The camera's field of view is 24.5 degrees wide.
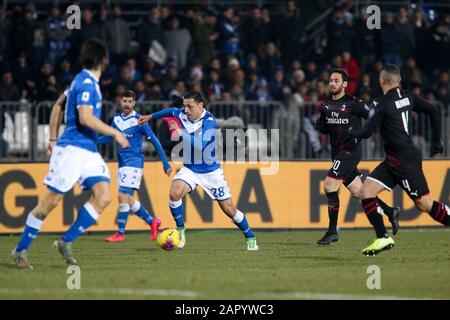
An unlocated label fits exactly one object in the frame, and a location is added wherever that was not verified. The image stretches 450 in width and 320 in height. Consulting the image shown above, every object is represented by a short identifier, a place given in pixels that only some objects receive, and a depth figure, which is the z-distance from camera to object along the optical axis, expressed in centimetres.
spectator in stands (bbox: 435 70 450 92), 2489
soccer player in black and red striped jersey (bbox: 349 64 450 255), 1343
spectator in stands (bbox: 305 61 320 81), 2531
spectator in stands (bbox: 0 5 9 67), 2411
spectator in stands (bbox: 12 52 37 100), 2317
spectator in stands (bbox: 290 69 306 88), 2444
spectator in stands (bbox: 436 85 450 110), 2439
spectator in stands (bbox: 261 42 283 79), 2511
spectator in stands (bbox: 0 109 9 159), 2077
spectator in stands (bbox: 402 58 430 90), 2450
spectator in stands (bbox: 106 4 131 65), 2430
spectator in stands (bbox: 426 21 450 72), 2584
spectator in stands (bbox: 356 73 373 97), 2395
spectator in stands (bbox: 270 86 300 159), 2153
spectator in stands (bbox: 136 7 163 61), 2459
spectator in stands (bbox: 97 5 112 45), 2405
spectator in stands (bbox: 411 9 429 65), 2611
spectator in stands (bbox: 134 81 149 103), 2270
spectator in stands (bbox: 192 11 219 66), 2514
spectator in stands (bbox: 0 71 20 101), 2236
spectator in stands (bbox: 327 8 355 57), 2552
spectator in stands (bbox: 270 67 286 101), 2427
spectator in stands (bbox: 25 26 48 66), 2392
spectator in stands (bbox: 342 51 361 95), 2470
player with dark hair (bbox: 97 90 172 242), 1758
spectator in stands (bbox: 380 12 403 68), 2553
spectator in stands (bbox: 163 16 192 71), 2480
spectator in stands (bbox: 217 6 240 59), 2559
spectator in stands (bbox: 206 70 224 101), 2353
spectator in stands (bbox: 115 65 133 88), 2319
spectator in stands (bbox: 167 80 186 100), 2283
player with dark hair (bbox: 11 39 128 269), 1208
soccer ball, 1548
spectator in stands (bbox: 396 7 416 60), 2580
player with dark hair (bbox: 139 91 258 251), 1536
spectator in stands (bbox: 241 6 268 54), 2562
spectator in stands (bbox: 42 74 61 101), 2265
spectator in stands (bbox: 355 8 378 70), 2561
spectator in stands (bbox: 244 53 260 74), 2462
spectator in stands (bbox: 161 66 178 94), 2367
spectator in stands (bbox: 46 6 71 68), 2441
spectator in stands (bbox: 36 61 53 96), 2306
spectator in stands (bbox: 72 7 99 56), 2373
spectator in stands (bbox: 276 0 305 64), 2564
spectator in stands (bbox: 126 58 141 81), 2358
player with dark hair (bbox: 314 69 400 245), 1644
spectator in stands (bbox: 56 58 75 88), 2323
